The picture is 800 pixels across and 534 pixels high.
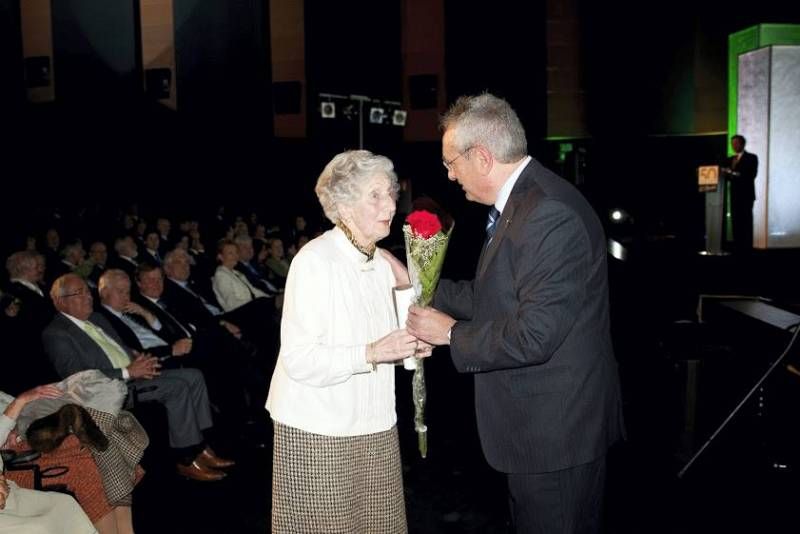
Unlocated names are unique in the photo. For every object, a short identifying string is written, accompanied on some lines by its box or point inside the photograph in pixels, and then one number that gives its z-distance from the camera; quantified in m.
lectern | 9.34
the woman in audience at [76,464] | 3.05
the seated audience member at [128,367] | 4.11
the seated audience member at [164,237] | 10.91
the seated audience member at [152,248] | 9.66
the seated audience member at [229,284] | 6.71
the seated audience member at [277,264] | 8.84
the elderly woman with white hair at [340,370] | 2.15
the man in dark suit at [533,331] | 1.96
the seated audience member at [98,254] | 8.73
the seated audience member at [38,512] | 2.51
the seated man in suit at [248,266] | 8.20
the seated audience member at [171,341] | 4.80
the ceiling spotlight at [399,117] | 15.45
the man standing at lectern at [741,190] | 9.26
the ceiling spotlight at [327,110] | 13.19
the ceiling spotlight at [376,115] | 14.95
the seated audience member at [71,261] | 7.91
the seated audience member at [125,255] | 7.95
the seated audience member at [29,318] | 4.08
